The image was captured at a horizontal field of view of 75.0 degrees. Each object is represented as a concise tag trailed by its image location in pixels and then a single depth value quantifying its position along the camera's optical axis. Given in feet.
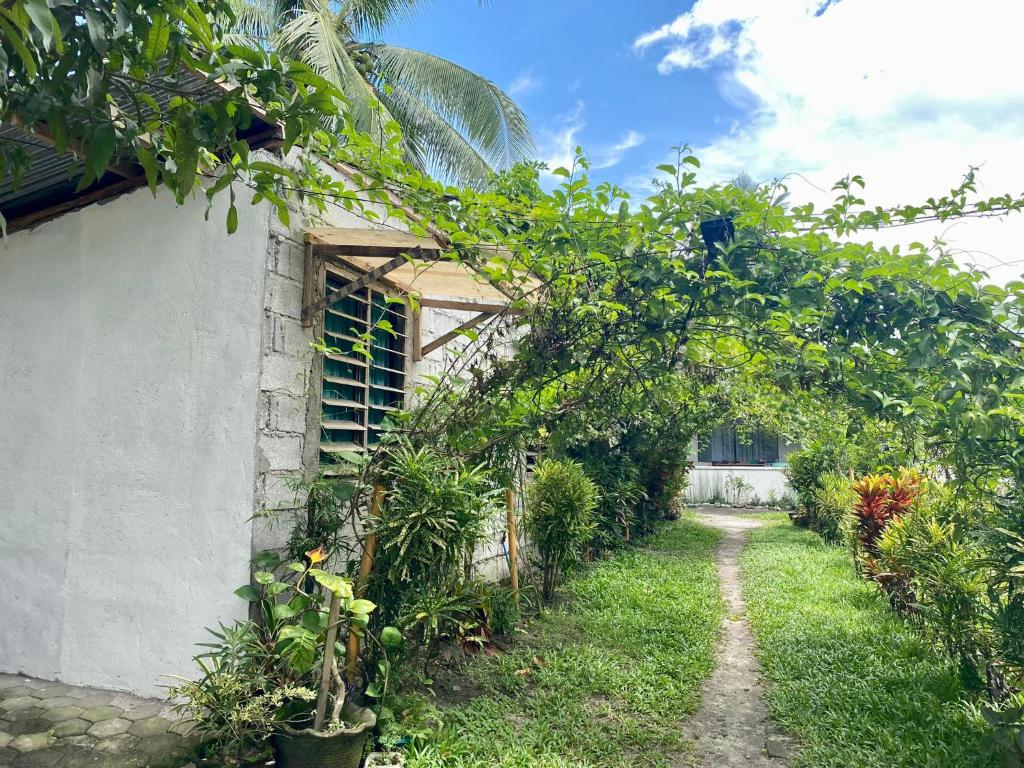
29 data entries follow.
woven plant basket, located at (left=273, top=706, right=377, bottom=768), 10.15
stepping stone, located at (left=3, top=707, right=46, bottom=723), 12.33
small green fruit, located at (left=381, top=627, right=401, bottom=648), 12.03
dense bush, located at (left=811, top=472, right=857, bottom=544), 33.93
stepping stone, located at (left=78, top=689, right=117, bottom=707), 12.91
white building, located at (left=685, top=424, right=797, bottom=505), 59.82
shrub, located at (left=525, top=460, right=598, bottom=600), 21.65
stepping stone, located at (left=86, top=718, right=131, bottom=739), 11.74
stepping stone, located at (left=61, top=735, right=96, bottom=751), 11.39
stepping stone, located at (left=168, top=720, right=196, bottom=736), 11.79
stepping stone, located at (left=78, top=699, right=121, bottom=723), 12.34
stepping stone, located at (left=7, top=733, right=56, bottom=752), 11.34
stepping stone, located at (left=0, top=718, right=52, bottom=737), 11.87
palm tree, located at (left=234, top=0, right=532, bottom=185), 37.91
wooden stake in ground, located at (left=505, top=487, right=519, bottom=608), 19.58
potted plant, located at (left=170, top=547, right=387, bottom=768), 10.32
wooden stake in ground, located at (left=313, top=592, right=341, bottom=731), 10.45
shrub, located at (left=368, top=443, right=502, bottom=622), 12.30
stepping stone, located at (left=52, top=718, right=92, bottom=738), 11.80
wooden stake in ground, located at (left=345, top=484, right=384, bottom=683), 12.22
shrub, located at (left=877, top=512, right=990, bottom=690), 13.80
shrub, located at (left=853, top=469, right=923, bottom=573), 24.40
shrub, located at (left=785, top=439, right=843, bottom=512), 41.06
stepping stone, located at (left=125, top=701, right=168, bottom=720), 12.41
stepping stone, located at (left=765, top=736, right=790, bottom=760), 12.07
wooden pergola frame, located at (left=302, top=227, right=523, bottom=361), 13.19
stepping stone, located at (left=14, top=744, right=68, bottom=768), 10.85
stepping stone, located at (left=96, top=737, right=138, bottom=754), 11.30
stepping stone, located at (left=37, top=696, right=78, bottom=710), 12.83
